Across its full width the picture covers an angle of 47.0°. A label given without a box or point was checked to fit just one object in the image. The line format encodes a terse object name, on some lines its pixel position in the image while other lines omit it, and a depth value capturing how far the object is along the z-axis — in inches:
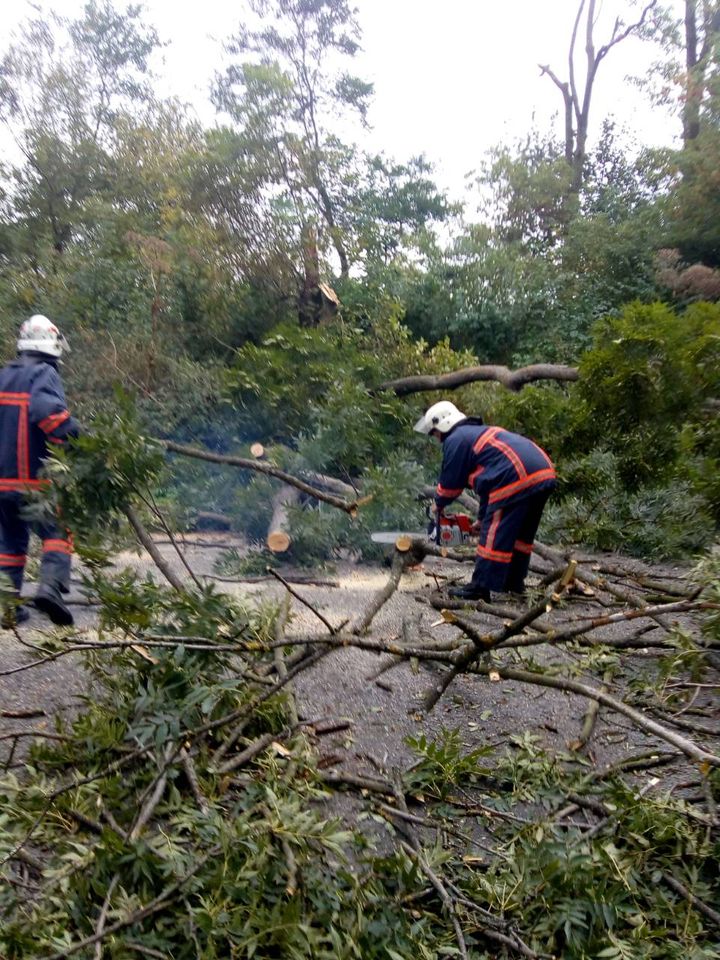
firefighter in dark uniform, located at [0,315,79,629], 158.4
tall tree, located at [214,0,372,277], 408.2
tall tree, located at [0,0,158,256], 501.4
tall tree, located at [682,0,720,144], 568.7
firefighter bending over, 184.7
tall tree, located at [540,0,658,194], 763.4
